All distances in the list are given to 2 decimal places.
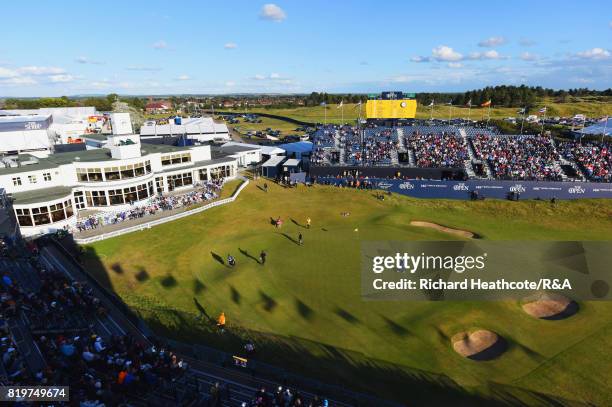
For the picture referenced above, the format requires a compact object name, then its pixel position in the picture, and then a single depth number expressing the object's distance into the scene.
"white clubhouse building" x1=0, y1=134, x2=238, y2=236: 37.00
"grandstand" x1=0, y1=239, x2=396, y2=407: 16.11
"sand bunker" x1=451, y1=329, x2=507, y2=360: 22.41
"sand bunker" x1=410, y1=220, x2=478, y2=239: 41.81
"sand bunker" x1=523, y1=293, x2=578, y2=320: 26.28
